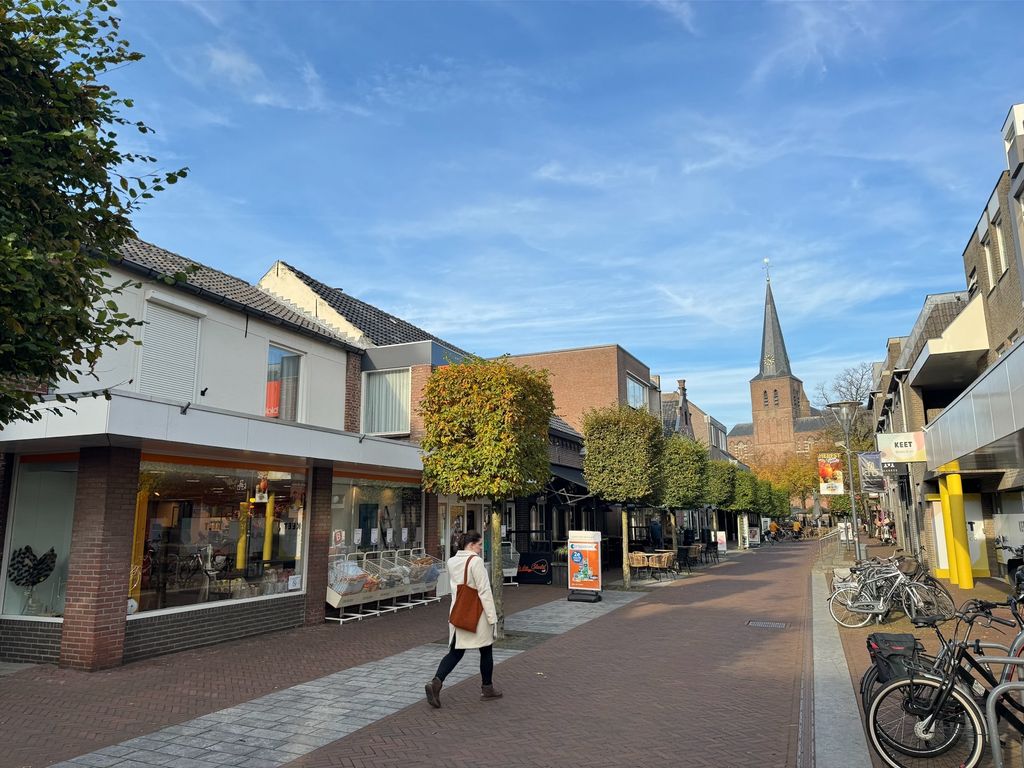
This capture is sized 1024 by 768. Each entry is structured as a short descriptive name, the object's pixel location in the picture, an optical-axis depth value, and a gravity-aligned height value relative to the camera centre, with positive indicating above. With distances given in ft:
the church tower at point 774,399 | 351.25 +55.25
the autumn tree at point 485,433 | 36.52 +4.15
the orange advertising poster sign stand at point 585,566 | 52.77 -4.18
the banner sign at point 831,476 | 101.35 +4.48
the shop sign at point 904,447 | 62.03 +5.25
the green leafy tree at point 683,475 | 83.20 +4.21
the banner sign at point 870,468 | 89.61 +5.13
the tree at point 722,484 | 111.96 +4.16
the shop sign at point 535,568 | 64.90 -5.27
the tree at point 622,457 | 62.75 +4.77
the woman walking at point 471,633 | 23.03 -3.95
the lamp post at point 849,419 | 75.57 +10.46
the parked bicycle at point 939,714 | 16.39 -4.99
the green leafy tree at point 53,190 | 13.94 +7.15
